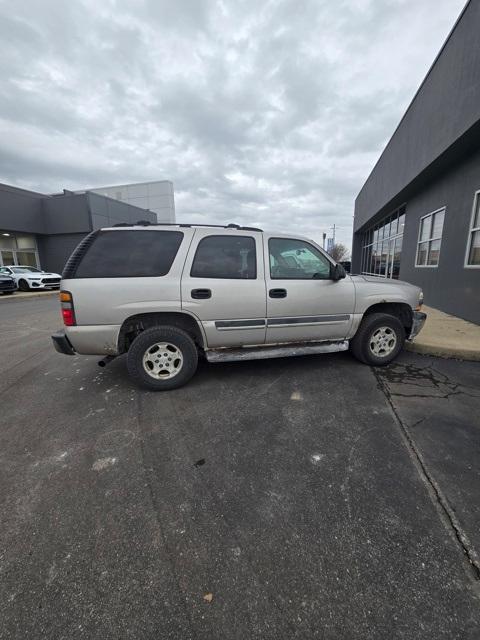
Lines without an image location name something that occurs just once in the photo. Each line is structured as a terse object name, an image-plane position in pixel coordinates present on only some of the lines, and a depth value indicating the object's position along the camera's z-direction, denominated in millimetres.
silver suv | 3572
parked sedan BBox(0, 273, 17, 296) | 16862
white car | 18922
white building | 38938
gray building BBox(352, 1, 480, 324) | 6227
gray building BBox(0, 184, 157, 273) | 22047
